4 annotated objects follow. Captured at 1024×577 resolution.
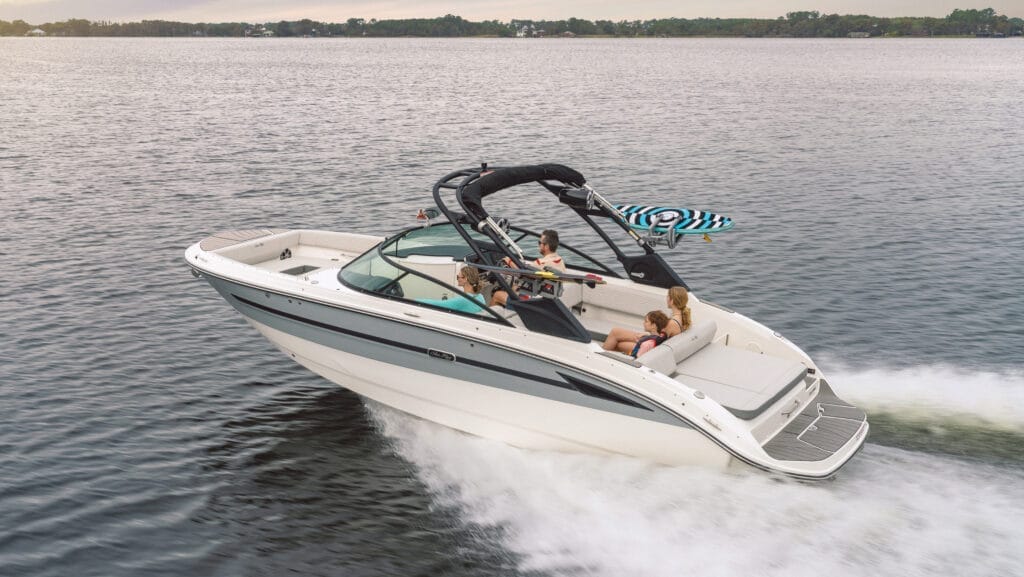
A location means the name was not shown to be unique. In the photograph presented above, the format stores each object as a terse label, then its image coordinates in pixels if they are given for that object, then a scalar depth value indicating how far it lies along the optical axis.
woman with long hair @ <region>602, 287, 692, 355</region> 9.38
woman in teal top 9.39
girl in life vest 9.09
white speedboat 8.40
